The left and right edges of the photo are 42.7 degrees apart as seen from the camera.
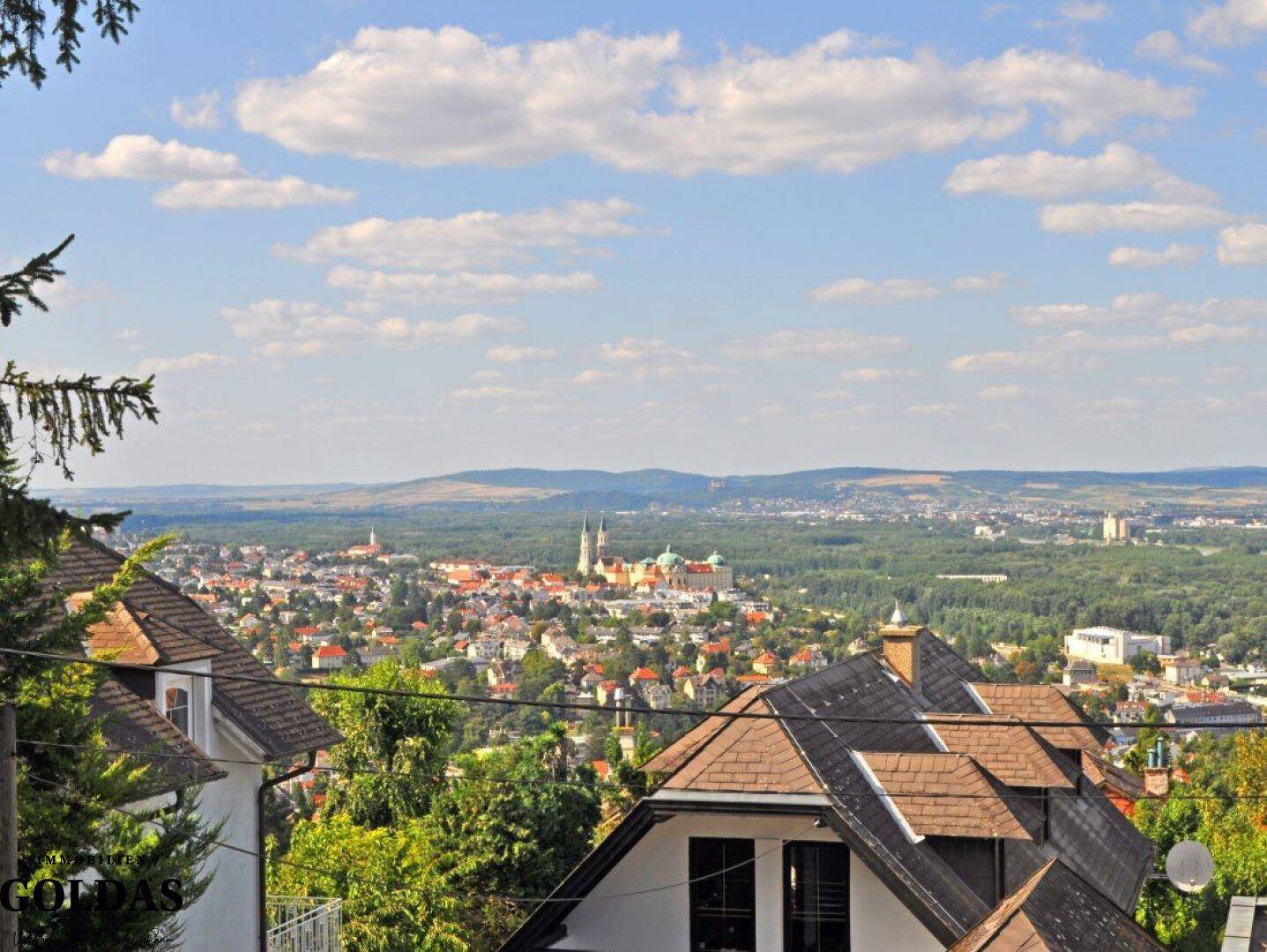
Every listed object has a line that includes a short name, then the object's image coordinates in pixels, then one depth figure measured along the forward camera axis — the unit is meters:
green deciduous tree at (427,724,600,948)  32.22
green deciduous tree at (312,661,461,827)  35.22
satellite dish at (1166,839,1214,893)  18.45
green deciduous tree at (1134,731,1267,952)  27.28
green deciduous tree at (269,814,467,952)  24.95
